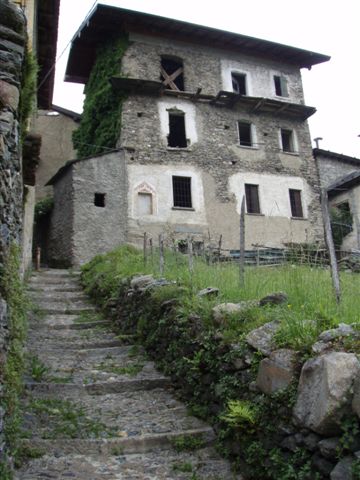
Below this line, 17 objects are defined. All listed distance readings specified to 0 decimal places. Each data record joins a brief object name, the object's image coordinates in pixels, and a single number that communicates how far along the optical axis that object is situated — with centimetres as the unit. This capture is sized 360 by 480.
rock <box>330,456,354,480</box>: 290
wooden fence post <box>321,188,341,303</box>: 462
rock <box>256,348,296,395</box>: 369
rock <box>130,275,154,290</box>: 809
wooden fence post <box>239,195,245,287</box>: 633
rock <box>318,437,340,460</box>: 309
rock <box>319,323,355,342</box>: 363
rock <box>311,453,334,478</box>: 312
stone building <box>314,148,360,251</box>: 1995
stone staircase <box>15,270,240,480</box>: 427
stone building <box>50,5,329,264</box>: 1712
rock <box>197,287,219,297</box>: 599
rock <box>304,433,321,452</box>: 326
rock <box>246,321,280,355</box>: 412
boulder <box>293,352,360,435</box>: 312
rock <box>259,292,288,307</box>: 494
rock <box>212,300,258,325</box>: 500
